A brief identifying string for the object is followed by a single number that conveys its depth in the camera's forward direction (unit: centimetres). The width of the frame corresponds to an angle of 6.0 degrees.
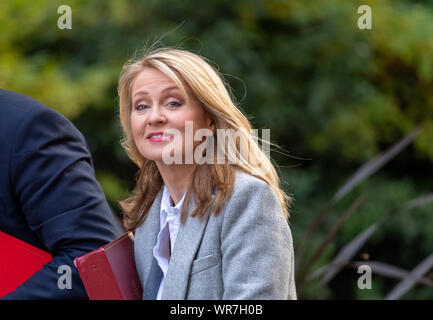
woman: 770
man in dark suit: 781
